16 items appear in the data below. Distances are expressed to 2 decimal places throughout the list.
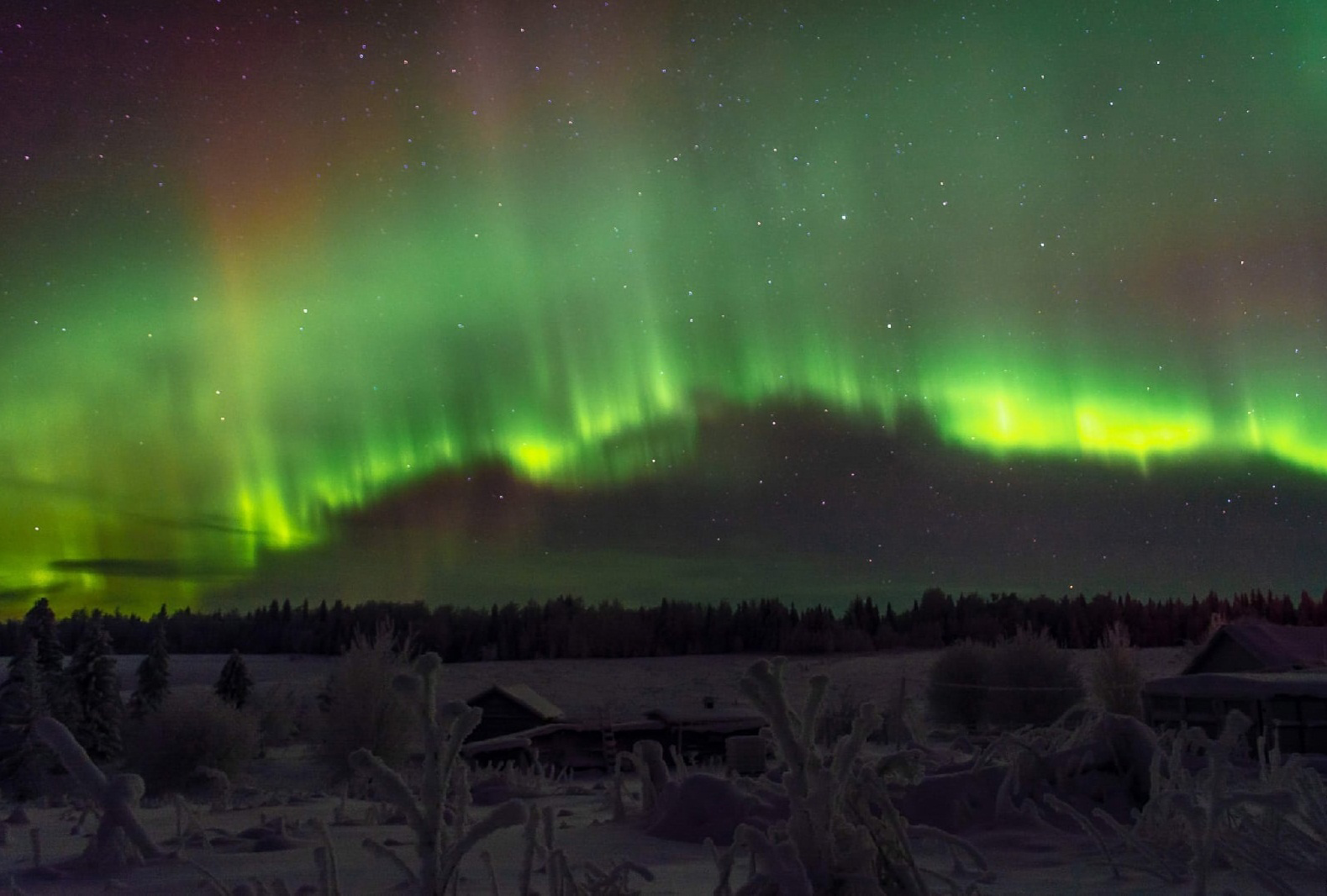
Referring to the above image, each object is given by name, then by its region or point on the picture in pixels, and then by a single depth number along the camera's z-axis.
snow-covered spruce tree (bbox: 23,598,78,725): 49.88
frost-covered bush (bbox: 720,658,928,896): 4.50
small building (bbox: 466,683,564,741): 46.59
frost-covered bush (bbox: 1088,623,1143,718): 44.25
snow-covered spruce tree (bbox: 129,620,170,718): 59.75
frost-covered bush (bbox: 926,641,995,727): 53.81
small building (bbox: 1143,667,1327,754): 27.83
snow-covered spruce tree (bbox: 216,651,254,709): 61.19
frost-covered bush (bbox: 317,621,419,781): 37.38
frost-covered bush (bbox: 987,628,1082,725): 50.28
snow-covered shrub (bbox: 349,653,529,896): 3.81
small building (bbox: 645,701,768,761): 45.75
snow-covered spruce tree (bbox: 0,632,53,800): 42.56
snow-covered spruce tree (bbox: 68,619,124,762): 52.22
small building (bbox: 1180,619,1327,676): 35.78
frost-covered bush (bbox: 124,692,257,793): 37.75
